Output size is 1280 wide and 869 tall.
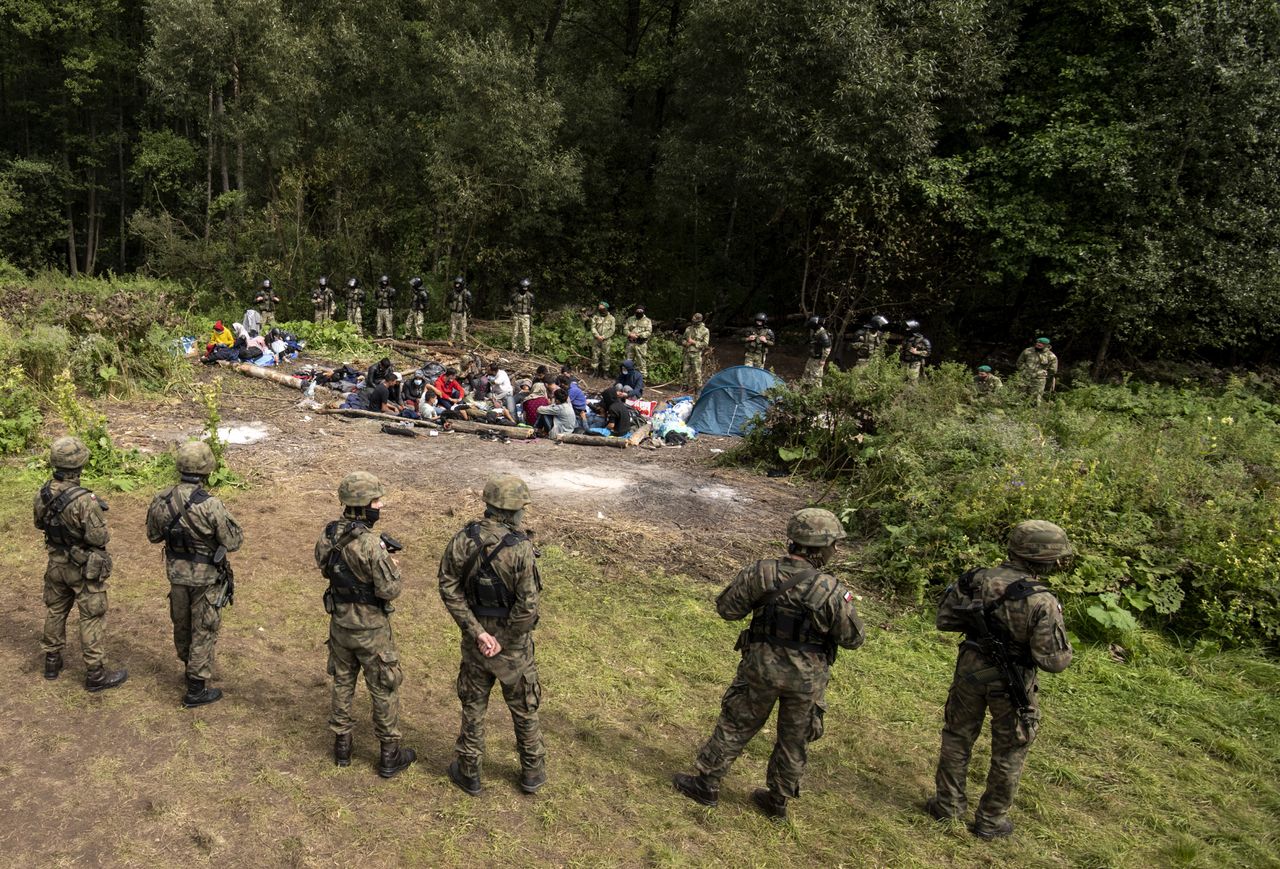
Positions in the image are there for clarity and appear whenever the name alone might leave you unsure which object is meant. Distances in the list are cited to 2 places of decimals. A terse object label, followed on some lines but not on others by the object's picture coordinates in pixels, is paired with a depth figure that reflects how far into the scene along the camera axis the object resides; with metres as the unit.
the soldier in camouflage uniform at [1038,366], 15.09
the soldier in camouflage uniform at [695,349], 17.44
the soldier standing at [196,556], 5.04
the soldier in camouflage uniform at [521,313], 18.89
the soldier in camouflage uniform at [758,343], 16.59
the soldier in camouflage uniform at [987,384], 11.27
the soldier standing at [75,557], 5.19
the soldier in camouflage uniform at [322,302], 20.67
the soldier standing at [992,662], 4.20
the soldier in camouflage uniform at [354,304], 20.17
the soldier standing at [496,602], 4.30
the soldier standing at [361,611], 4.48
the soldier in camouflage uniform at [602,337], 18.33
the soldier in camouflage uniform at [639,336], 17.52
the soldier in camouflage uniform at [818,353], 14.91
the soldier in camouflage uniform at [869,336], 15.17
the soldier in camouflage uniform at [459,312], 19.59
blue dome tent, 13.50
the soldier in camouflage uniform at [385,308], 20.00
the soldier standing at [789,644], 4.21
